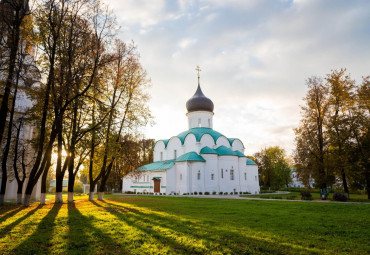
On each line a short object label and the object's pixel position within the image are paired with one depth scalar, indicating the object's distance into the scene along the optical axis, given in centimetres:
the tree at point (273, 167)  4494
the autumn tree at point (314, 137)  2030
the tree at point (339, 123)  1841
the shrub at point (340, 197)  1717
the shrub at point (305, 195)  1953
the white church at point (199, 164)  2941
